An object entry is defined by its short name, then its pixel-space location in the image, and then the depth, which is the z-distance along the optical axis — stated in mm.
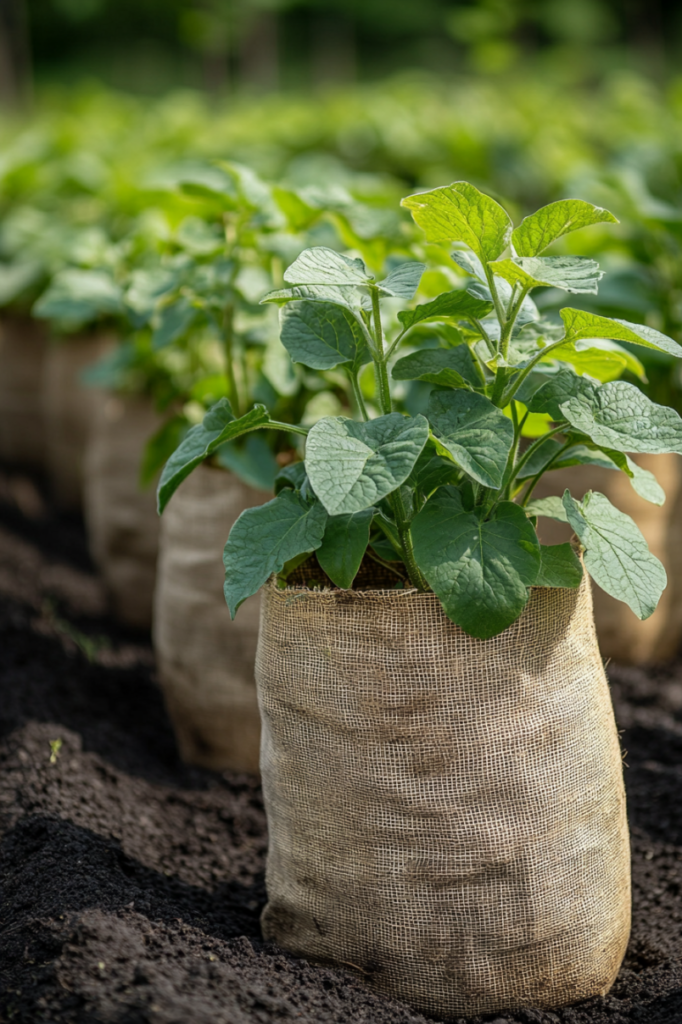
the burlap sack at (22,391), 3609
